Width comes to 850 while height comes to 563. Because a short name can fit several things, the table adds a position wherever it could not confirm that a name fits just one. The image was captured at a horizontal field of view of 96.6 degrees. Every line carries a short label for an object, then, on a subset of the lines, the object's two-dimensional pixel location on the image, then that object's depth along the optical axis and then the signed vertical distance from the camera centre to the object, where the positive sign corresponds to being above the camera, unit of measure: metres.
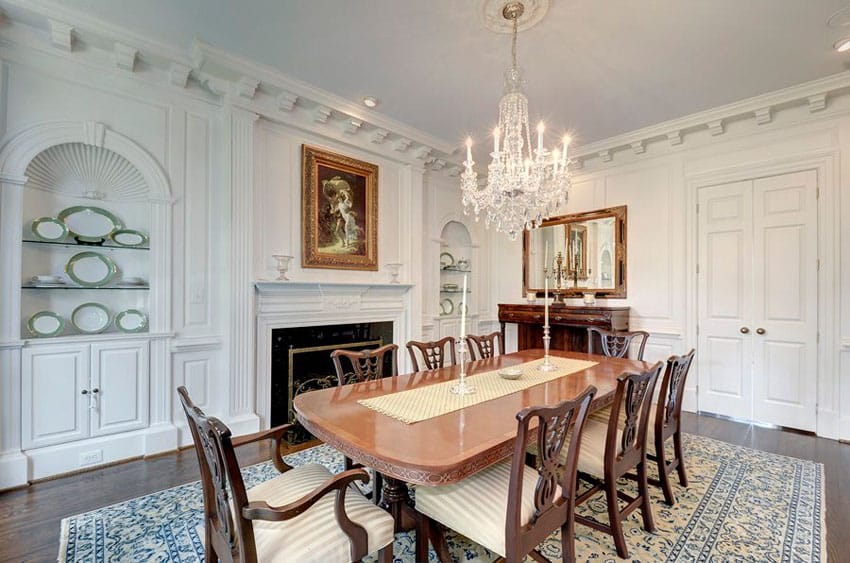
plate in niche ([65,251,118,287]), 2.73 +0.08
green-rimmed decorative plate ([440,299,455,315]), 5.30 -0.34
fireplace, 3.39 -0.46
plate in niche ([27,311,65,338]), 2.57 -0.31
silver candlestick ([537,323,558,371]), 2.64 -0.58
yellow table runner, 1.73 -0.59
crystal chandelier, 2.53 +0.71
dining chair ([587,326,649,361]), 3.37 -0.55
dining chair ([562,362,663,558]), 1.80 -0.87
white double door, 3.43 -0.15
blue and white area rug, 1.82 -1.30
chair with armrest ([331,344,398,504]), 2.17 -0.55
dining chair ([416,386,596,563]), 1.29 -0.85
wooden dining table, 1.25 -0.59
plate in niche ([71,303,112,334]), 2.76 -0.28
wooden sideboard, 4.16 -0.46
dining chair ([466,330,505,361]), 3.25 -0.55
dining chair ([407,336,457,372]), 2.83 -0.54
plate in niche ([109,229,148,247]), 2.88 +0.33
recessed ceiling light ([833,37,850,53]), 2.63 +1.69
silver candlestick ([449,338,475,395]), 1.97 -0.56
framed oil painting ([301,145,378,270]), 3.67 +0.72
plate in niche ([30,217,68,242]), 2.58 +0.35
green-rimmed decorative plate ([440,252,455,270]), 5.38 +0.32
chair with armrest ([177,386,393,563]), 1.11 -0.84
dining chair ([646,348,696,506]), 2.18 -0.84
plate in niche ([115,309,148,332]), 2.89 -0.31
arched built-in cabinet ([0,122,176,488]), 2.43 -0.15
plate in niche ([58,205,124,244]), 2.74 +0.43
